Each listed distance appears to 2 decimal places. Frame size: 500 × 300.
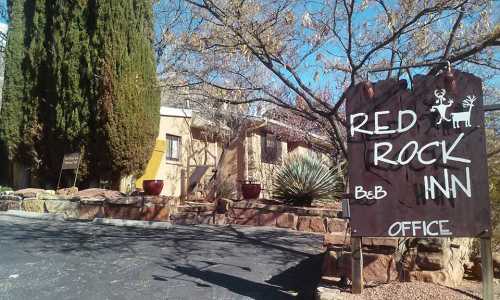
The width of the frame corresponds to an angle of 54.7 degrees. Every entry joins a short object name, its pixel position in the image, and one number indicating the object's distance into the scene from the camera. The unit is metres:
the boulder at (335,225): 8.99
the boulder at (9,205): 11.54
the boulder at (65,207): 10.80
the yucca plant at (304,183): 10.12
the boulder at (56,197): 10.94
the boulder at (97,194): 11.12
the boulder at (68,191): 11.77
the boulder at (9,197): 11.62
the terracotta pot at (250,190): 10.50
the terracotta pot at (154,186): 10.56
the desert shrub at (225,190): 13.45
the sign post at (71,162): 12.26
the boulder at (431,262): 5.11
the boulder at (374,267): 5.10
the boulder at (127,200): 10.26
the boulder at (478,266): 6.16
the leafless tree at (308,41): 6.79
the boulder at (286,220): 9.42
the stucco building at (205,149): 15.85
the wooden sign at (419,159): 4.46
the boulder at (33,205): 11.19
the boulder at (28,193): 11.52
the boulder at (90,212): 10.61
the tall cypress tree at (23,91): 13.48
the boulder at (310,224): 9.20
